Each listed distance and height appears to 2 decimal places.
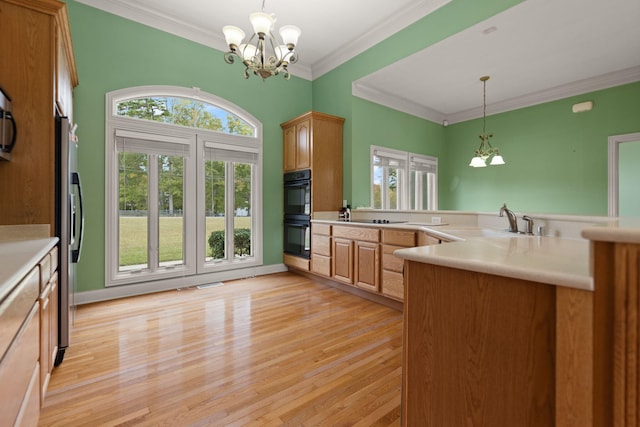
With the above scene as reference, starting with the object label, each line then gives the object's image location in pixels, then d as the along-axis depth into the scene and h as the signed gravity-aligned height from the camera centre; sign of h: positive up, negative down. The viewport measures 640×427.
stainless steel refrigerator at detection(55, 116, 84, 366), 1.98 -0.03
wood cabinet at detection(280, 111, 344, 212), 4.30 +0.91
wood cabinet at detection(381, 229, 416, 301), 3.08 -0.53
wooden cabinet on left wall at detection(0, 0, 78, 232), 1.84 +0.73
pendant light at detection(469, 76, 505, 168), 4.58 +0.90
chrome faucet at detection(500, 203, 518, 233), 2.19 -0.07
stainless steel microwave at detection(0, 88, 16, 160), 1.72 +0.52
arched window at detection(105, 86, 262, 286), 3.57 +0.36
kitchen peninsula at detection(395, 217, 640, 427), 0.74 -0.38
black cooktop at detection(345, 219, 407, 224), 4.09 -0.13
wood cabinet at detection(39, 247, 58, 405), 1.49 -0.58
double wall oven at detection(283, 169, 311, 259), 4.36 -0.01
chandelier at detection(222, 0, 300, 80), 2.43 +1.49
